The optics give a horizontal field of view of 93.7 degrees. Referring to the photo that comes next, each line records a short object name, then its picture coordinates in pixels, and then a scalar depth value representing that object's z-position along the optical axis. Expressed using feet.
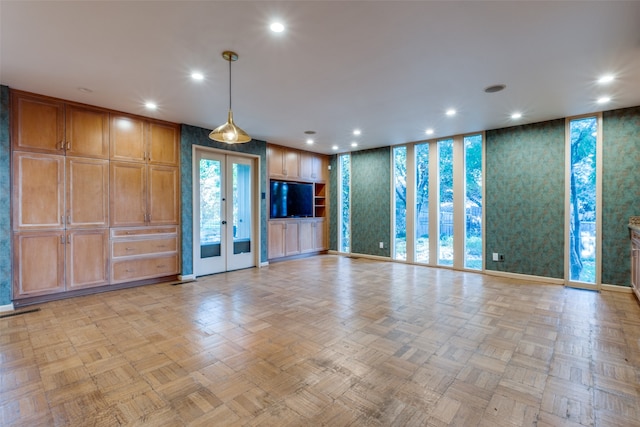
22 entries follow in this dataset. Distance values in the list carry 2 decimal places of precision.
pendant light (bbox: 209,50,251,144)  9.02
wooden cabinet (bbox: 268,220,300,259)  21.25
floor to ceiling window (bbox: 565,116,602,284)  14.19
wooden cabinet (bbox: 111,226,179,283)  13.98
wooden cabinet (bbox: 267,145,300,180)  21.01
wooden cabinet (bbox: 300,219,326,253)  23.52
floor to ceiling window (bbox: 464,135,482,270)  17.71
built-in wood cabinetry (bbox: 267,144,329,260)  21.36
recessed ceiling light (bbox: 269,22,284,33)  7.38
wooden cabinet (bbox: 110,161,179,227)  13.96
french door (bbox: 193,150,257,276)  16.97
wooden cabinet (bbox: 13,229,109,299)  11.56
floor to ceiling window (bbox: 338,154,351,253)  24.57
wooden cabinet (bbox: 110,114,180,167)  13.92
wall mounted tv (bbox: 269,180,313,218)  21.34
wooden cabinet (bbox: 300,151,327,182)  23.43
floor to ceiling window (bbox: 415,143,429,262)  19.89
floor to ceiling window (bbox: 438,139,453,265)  18.85
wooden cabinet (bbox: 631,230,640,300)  11.87
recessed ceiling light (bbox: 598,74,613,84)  10.17
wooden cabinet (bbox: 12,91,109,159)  11.46
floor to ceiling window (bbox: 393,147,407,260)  21.04
